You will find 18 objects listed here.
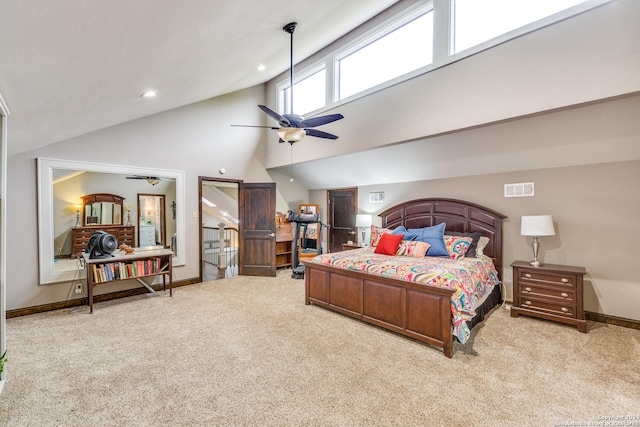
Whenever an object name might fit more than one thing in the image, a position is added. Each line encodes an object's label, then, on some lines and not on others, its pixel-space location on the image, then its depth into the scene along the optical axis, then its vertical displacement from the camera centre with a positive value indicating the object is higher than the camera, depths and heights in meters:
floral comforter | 2.74 -0.71
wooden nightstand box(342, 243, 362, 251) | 5.66 -0.73
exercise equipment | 5.94 -0.66
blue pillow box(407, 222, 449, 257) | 4.10 -0.43
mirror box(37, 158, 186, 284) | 3.95 +0.20
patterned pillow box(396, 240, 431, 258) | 4.07 -0.57
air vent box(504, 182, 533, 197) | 4.06 +0.28
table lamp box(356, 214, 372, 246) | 5.75 -0.21
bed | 2.79 -0.92
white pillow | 4.25 -0.53
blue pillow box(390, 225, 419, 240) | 4.46 -0.38
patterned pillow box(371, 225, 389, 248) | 5.02 -0.43
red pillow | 4.22 -0.51
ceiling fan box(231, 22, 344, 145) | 3.36 +1.04
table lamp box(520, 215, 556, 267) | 3.56 -0.23
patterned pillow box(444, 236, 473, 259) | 4.09 -0.53
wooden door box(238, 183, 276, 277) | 6.09 -0.38
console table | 3.94 -0.82
